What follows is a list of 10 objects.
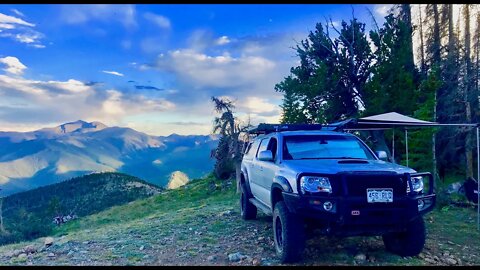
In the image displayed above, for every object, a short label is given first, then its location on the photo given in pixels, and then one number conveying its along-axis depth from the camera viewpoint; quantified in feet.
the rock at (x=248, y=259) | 21.26
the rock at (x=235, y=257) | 21.50
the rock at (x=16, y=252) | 27.36
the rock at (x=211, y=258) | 21.85
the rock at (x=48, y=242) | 30.12
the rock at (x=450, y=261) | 21.03
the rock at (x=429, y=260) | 20.67
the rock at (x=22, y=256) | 25.79
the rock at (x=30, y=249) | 27.98
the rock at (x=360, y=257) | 20.84
